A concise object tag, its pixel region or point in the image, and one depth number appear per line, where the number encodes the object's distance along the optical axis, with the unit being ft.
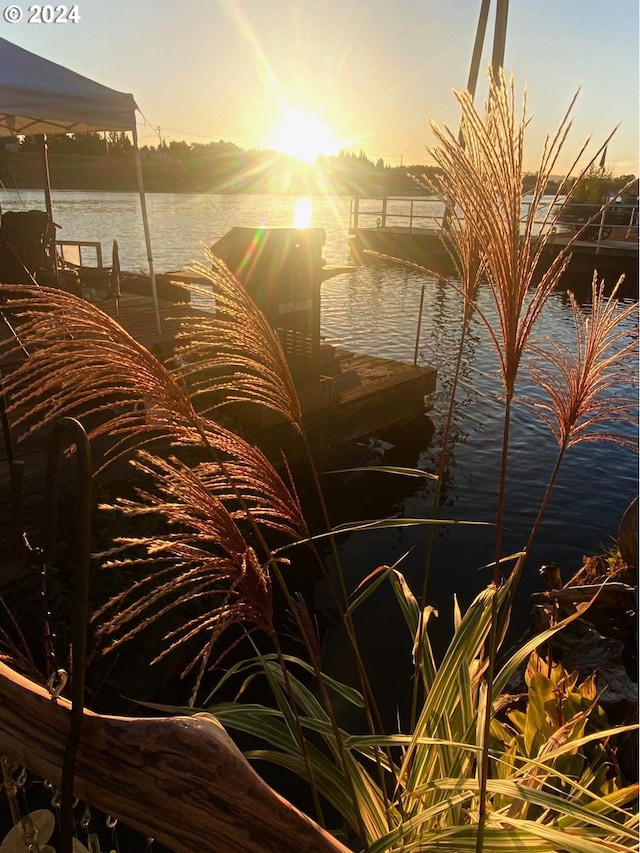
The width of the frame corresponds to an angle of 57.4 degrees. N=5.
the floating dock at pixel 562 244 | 77.10
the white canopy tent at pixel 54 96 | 20.33
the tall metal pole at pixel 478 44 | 91.61
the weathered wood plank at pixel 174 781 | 2.44
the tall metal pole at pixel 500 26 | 80.38
